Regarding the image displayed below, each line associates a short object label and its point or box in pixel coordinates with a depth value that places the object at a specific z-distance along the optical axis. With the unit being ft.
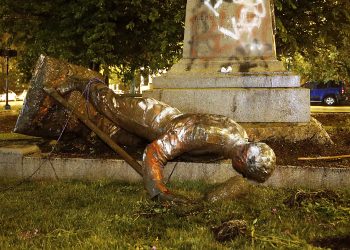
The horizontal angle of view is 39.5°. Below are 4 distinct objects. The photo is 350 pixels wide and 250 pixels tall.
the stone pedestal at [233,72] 22.09
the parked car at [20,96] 134.74
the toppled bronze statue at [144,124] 15.28
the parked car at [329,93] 95.30
